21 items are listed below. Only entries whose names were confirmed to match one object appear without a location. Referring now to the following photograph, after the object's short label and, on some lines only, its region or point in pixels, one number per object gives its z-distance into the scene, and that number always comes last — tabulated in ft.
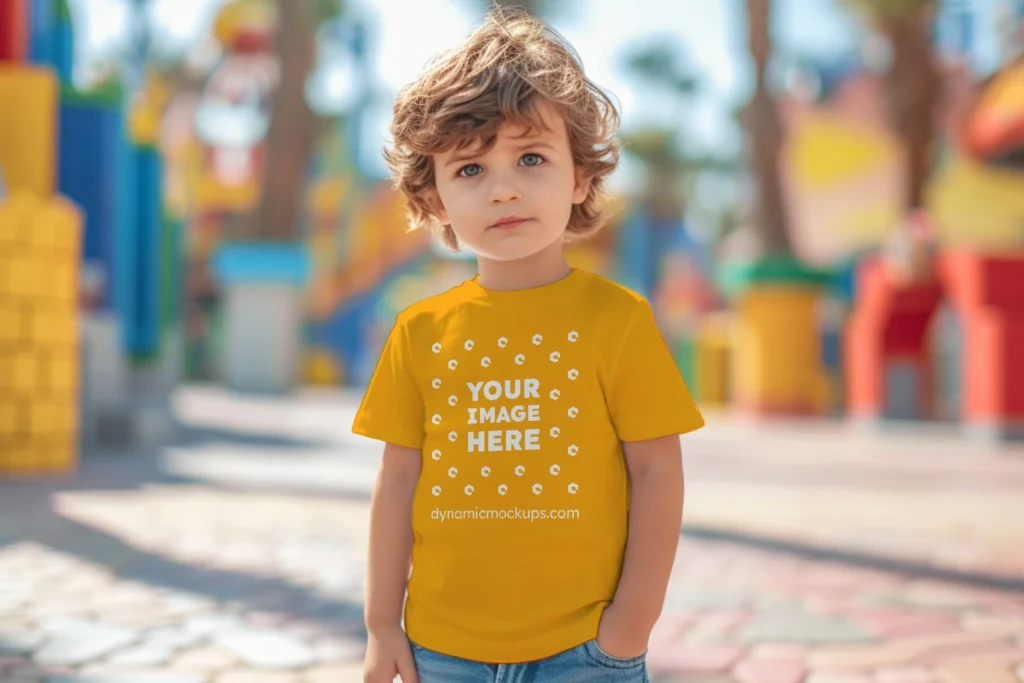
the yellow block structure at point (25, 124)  23.52
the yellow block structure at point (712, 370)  74.95
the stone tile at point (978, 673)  7.95
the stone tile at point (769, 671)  8.04
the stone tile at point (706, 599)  10.70
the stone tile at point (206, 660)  8.11
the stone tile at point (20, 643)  8.31
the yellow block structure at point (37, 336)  19.67
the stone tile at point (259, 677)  7.78
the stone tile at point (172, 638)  8.75
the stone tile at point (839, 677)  8.00
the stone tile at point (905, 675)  8.00
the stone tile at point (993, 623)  9.67
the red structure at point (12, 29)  24.29
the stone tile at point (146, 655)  8.19
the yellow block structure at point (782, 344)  53.31
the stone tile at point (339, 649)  8.50
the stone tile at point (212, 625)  9.24
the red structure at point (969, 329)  39.45
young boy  4.56
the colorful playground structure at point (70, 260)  19.98
